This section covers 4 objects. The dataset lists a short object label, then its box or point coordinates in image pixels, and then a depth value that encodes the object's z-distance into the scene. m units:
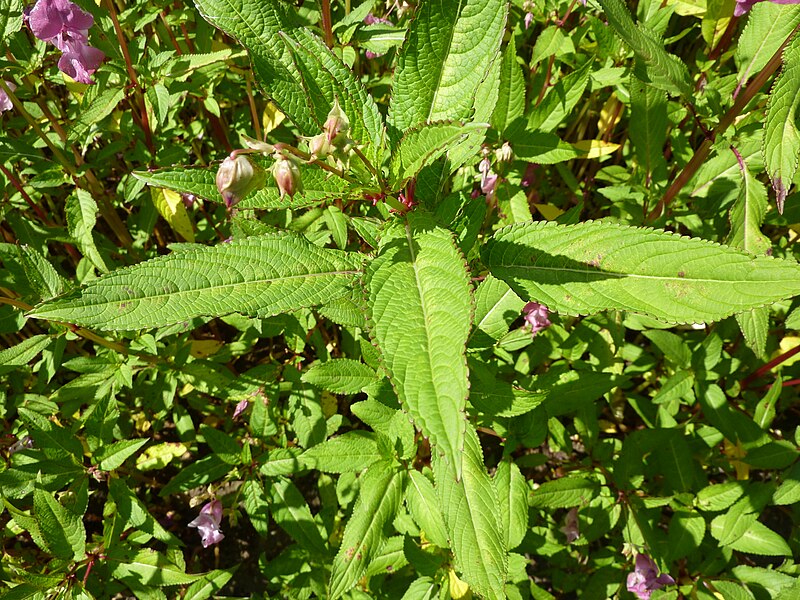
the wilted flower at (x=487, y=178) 0.51
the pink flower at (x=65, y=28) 0.47
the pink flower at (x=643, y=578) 0.53
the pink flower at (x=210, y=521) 0.55
